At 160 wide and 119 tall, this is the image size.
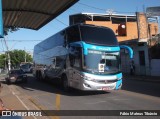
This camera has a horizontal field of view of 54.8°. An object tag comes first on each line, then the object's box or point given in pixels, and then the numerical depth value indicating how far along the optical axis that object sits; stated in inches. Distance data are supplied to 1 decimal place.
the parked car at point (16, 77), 577.6
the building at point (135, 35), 676.0
